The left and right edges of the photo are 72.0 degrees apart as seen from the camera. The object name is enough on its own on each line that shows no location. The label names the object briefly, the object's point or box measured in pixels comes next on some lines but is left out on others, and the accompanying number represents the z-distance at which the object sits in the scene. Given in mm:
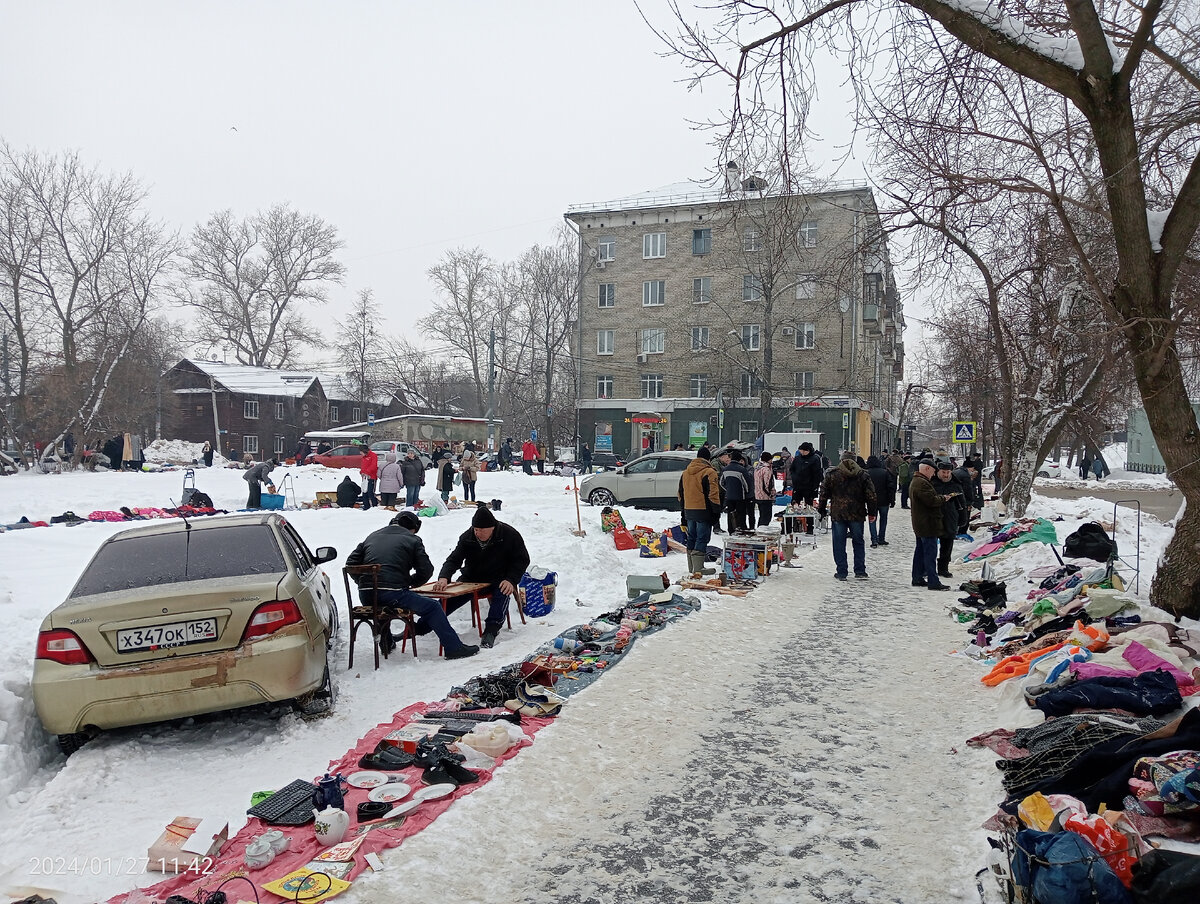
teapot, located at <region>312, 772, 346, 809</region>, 4523
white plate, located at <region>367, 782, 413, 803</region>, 4604
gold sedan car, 5348
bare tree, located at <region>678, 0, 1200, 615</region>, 6707
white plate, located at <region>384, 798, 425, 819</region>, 4430
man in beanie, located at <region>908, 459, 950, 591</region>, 12297
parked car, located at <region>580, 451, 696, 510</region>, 22250
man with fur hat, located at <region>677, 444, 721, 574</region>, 13422
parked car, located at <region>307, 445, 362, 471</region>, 41438
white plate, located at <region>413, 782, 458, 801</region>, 4627
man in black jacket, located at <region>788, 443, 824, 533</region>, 17578
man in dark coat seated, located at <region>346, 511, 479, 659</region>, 7922
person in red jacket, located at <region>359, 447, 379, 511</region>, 23953
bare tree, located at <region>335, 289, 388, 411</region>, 71062
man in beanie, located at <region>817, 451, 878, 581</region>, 12609
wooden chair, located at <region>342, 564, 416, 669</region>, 7723
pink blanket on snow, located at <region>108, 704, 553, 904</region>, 3777
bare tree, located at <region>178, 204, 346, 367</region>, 65812
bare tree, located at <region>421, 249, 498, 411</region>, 69188
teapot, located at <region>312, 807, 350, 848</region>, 4145
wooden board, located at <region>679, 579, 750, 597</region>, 11438
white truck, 39375
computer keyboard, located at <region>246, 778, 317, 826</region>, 4410
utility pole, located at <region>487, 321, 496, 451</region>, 42156
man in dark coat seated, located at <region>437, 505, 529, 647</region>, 8836
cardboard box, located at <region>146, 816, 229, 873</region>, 4090
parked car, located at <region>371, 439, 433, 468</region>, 40175
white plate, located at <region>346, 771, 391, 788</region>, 4840
